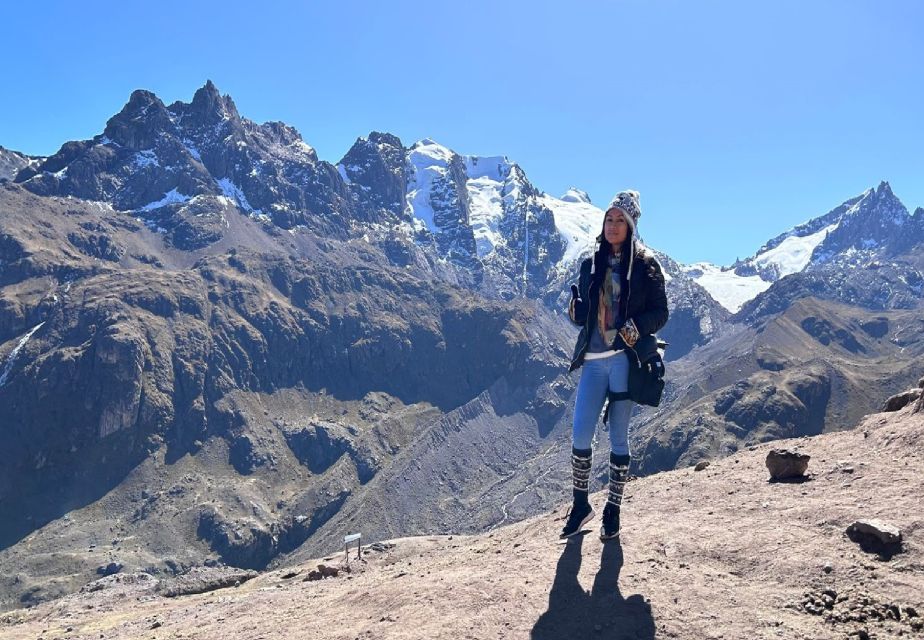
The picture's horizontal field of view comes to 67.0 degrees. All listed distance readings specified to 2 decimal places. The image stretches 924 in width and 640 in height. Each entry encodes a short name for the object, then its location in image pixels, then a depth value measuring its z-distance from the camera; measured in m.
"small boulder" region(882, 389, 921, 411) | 18.06
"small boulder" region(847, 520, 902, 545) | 8.60
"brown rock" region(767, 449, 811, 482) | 13.02
